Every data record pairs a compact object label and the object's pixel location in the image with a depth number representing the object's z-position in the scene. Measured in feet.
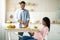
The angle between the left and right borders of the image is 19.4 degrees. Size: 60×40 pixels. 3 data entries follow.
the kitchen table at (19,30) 12.87
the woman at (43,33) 11.48
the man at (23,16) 14.72
